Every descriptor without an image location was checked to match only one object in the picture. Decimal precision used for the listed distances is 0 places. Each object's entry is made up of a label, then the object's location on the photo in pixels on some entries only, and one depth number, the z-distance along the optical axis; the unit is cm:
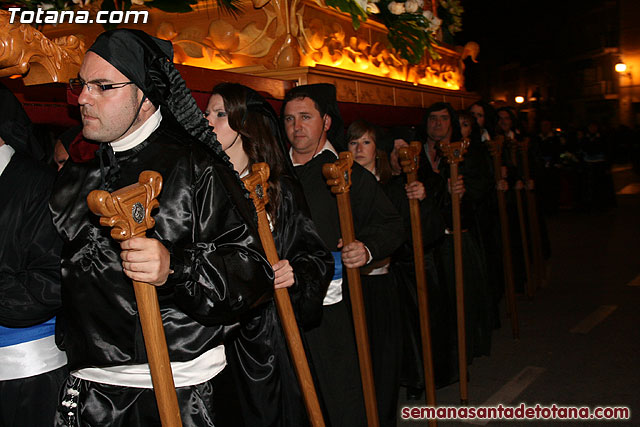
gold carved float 471
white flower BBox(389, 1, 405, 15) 493
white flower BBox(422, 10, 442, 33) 525
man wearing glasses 205
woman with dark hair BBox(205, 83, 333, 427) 294
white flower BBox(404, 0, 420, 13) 494
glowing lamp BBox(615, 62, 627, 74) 2706
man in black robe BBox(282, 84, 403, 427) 348
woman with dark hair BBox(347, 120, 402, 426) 423
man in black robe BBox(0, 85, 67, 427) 236
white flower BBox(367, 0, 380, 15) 357
